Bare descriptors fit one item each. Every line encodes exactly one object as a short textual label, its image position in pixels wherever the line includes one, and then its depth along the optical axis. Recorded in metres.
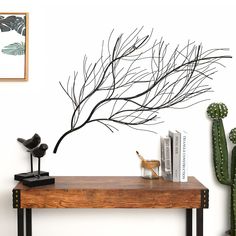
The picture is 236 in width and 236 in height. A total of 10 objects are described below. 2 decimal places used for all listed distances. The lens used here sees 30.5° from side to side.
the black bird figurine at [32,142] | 2.81
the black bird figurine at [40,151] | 2.79
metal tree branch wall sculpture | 3.05
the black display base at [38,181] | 2.69
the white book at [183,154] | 2.79
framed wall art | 3.01
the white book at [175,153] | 2.81
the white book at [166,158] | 2.85
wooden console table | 2.62
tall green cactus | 2.97
